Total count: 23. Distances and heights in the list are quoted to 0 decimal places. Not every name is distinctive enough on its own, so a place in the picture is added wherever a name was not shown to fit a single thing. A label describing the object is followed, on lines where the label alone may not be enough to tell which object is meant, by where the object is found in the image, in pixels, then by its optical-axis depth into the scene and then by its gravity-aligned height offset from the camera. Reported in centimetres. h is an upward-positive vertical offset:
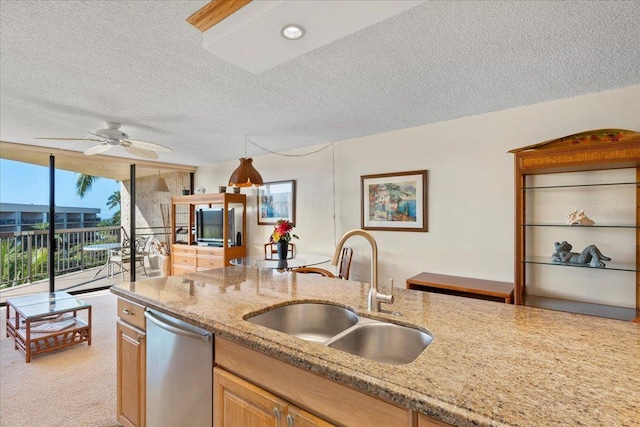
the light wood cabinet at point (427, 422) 75 -52
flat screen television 506 -20
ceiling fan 300 +74
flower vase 354 -39
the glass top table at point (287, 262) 331 -56
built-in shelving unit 223 -4
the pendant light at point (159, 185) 547 +54
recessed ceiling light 129 +80
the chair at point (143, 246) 590 -61
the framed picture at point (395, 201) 339 +16
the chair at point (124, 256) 547 -74
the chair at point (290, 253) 417 -54
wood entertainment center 493 -33
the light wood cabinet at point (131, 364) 169 -87
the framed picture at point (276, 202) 461 +21
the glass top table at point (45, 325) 288 -112
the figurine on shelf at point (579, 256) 224 -32
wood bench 255 -65
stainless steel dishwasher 134 -75
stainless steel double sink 123 -53
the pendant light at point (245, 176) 334 +43
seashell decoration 231 -4
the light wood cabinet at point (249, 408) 100 -70
